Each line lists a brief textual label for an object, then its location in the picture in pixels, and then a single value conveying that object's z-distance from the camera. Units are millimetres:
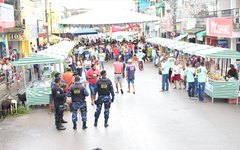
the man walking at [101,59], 25194
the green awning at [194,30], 31769
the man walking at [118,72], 17125
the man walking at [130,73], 17344
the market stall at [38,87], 14641
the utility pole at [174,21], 35541
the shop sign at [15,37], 29453
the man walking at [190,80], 15925
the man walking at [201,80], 15250
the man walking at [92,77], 14938
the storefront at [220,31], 23711
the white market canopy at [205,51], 15445
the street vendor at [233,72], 15443
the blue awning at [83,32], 43281
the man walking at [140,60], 25975
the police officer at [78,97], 11297
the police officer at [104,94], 11539
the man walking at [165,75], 17672
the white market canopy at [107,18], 29969
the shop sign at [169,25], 44569
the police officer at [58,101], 11567
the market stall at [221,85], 14953
